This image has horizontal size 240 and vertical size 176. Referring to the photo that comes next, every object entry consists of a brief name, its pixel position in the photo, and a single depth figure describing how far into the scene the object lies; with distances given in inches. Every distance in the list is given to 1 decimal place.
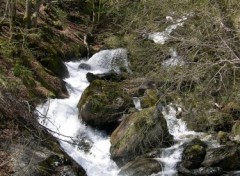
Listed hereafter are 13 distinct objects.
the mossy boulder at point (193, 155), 423.4
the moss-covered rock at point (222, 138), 474.3
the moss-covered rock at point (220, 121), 482.3
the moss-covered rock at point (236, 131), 473.1
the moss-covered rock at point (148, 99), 529.4
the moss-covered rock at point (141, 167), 407.2
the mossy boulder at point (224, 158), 419.4
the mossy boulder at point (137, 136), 419.5
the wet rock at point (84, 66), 694.6
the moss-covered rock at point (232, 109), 509.0
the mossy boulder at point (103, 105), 485.1
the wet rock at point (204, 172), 409.1
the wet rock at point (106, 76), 613.6
